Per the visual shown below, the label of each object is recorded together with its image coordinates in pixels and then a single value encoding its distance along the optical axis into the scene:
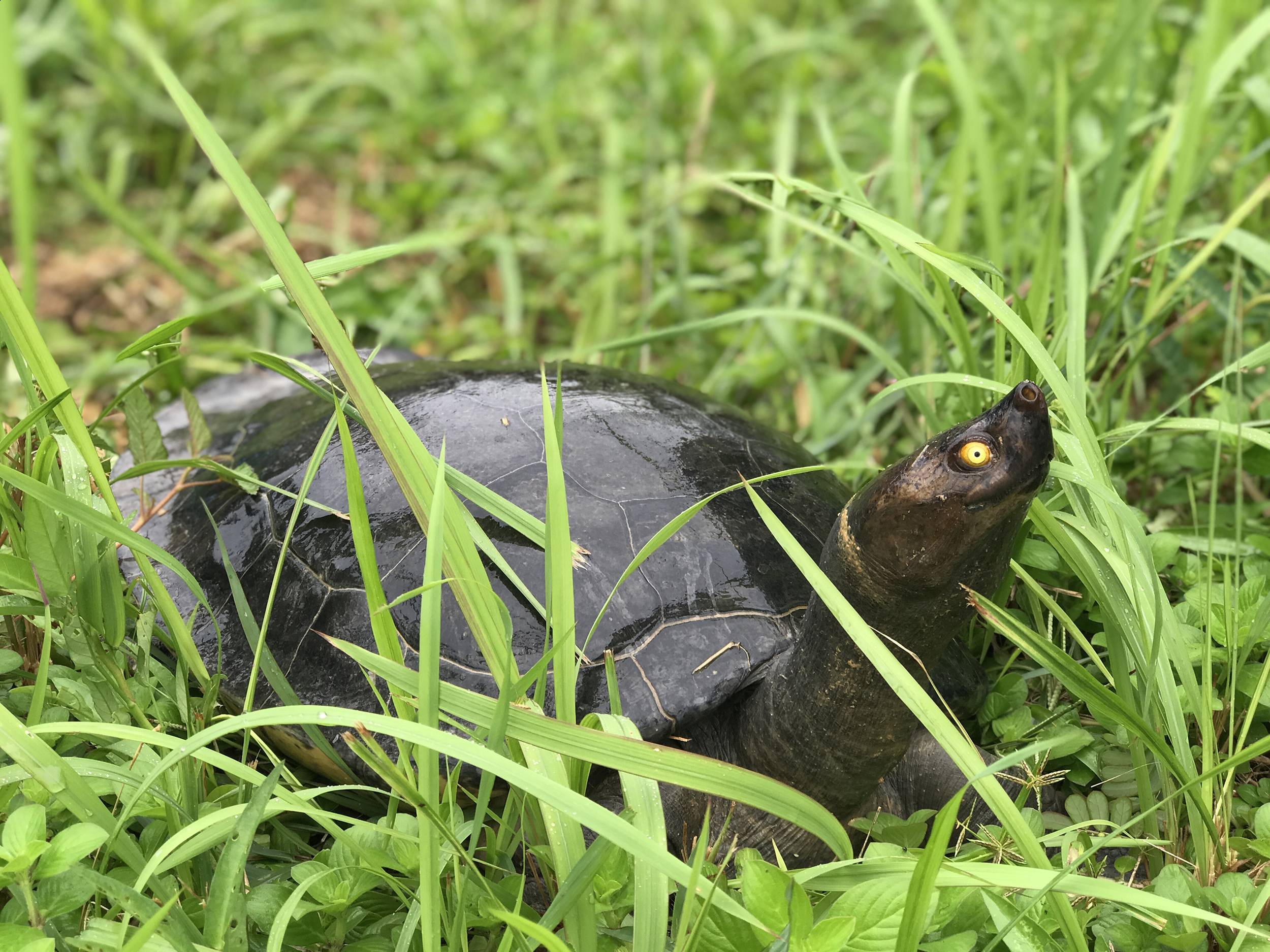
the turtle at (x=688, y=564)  0.43
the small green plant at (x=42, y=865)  0.39
